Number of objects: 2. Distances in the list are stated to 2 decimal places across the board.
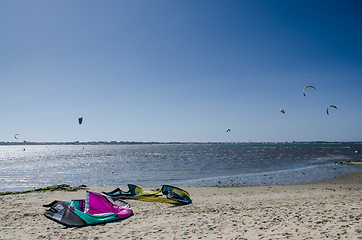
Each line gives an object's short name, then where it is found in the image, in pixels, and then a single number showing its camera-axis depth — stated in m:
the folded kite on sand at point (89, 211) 7.88
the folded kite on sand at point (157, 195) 11.30
